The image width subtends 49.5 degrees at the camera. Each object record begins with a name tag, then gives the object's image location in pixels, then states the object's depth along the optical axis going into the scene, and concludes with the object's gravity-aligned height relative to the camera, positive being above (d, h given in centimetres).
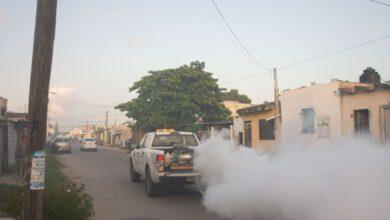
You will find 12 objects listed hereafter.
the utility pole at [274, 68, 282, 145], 2612 +220
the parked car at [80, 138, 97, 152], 4984 +24
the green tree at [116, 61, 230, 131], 3531 +411
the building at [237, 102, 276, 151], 2803 +156
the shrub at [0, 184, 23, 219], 728 -102
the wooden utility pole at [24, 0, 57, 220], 594 +78
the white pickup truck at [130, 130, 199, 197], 1151 -40
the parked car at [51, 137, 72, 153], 4206 +10
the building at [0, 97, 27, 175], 1783 +37
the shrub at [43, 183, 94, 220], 734 -103
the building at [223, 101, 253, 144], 3250 +155
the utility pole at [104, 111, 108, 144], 9628 +254
